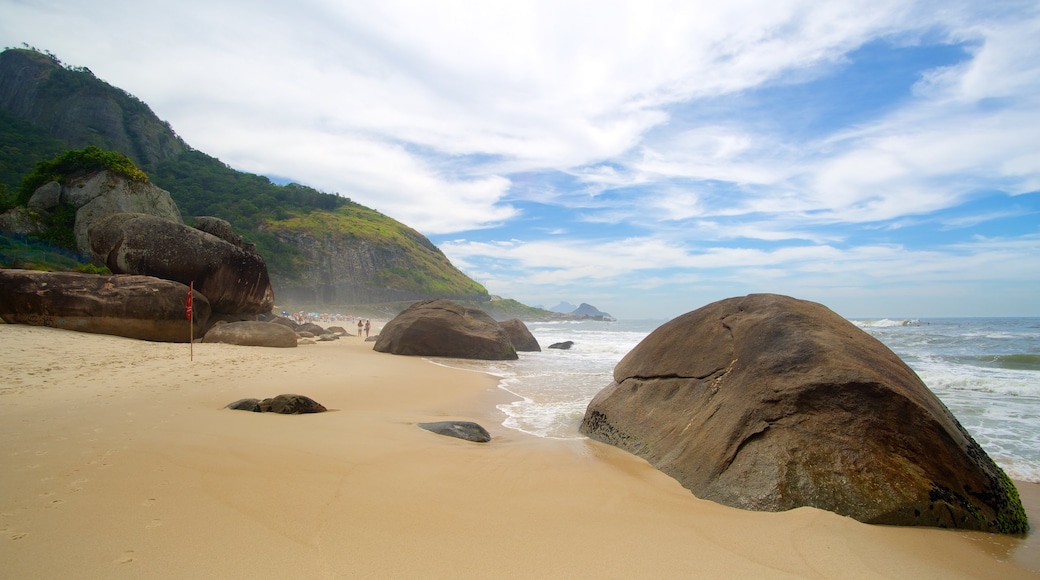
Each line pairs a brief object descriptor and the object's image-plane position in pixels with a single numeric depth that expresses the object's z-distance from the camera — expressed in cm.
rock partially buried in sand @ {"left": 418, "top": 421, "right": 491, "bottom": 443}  609
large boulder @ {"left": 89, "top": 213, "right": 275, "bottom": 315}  1550
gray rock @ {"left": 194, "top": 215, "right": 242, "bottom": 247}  1767
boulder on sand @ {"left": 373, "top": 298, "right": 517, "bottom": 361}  1733
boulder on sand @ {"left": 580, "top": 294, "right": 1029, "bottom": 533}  359
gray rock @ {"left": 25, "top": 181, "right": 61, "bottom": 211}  2219
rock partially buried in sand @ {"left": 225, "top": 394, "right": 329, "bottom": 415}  639
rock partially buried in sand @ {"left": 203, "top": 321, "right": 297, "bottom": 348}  1471
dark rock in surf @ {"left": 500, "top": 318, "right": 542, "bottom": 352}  2369
